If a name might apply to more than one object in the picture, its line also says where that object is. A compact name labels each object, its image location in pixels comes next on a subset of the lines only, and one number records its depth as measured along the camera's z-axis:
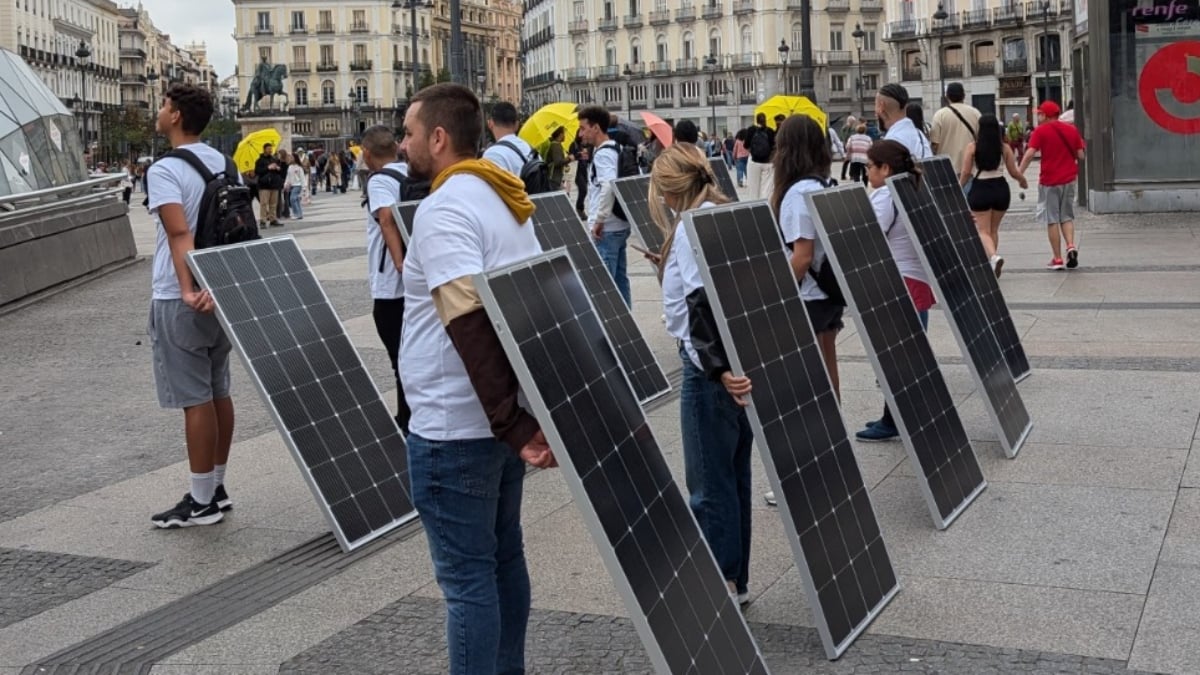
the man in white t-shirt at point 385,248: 8.05
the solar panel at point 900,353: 6.47
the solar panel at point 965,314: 7.81
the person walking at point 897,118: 10.73
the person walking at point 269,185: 31.69
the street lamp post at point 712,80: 103.88
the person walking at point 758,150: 20.77
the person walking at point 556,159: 17.81
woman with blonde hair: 5.22
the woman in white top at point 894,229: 8.11
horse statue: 80.75
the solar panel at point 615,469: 3.85
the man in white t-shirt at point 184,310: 6.75
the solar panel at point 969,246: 8.71
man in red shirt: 15.23
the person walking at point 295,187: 35.72
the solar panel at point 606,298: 9.62
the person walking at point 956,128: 14.48
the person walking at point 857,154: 23.03
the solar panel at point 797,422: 5.00
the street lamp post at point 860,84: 100.15
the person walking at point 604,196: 11.60
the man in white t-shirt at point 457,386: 3.94
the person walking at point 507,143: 10.07
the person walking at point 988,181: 13.89
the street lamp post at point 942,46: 87.88
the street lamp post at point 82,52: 59.83
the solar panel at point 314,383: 6.72
